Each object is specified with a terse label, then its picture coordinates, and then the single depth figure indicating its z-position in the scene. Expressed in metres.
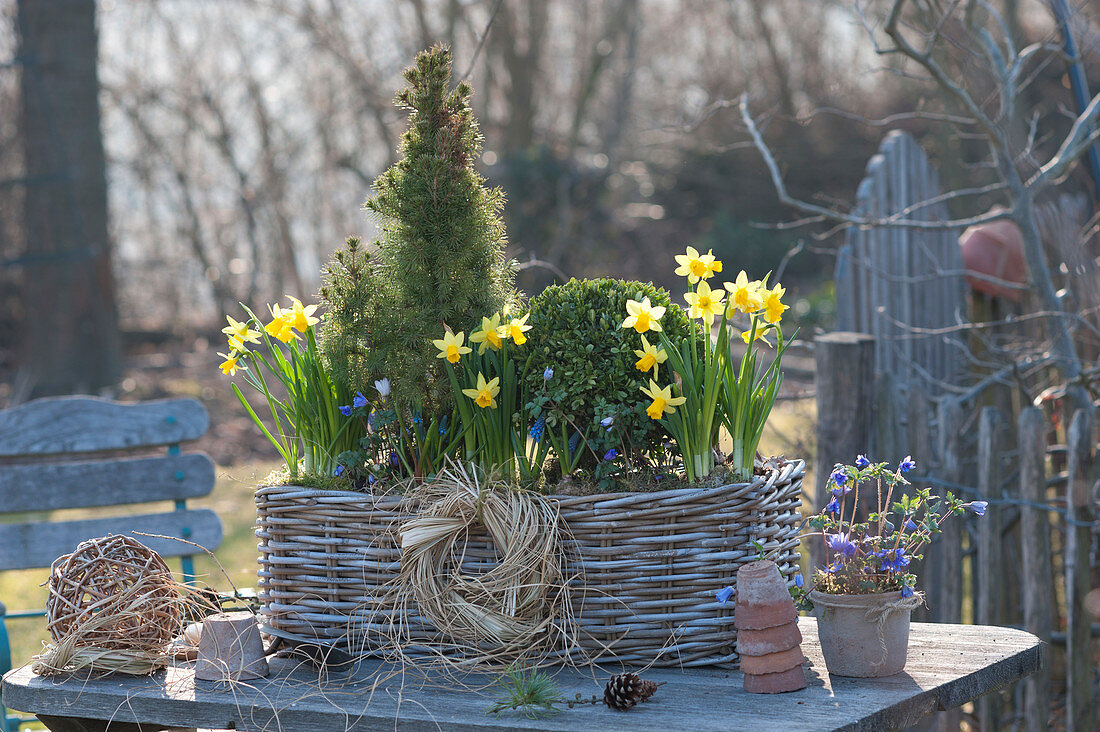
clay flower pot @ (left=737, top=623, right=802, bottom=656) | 4.03
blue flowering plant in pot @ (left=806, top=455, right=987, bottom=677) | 4.06
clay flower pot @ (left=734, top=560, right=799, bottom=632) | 4.03
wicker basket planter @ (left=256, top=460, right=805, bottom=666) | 4.11
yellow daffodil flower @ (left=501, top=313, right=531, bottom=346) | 4.14
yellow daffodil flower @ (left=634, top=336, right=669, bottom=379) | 4.10
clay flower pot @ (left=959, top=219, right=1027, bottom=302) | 6.75
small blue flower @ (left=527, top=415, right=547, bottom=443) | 4.19
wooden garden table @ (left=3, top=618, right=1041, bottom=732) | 3.96
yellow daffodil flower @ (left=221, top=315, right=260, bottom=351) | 4.28
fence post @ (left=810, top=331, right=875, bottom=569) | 4.99
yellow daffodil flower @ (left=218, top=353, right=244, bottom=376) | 4.29
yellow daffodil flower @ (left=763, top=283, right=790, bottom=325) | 4.13
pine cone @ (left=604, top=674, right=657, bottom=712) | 3.98
